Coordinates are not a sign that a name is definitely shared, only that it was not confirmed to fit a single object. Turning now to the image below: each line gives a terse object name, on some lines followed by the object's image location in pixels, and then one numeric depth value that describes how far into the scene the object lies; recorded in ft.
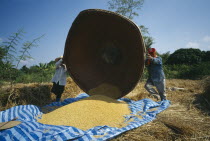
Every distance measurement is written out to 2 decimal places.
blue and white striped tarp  5.77
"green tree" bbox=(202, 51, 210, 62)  54.18
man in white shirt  12.43
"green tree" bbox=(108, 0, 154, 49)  43.37
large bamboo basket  10.61
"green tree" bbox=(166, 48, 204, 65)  56.49
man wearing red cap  11.84
